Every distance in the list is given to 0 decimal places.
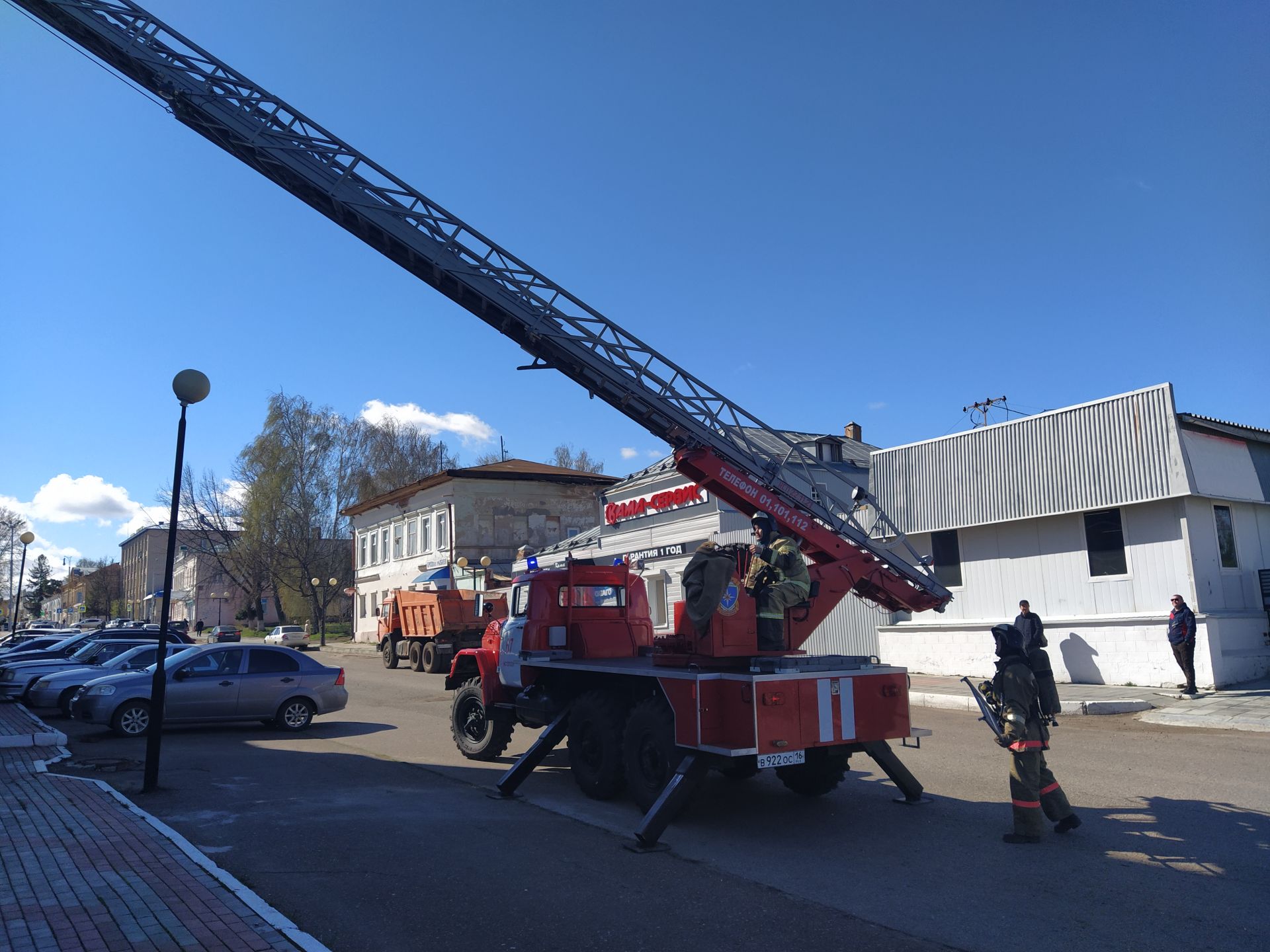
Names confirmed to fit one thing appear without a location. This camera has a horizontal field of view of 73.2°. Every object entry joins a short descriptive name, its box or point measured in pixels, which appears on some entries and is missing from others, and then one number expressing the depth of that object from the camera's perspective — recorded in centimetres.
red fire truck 802
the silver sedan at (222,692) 1347
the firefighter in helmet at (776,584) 824
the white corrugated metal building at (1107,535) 1575
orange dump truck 2706
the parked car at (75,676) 1608
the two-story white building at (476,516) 4312
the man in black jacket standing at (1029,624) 983
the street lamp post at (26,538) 2267
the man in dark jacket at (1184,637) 1477
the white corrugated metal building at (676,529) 2222
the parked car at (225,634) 4659
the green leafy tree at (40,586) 9831
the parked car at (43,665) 1911
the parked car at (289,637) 4381
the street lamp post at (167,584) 888
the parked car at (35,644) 2607
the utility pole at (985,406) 3139
